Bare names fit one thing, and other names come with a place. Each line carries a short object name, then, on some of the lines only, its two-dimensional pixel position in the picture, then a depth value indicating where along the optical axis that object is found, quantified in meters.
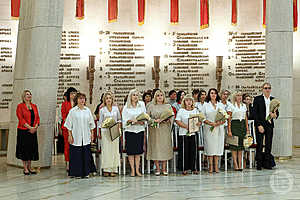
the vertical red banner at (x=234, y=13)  12.87
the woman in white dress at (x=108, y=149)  8.02
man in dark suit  8.69
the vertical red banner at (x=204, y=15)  12.73
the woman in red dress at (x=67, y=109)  8.42
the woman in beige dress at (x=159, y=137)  8.10
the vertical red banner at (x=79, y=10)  12.16
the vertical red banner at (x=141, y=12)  12.50
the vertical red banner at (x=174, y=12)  12.72
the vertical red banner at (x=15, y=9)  11.62
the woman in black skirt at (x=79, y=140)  7.91
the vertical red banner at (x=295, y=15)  12.67
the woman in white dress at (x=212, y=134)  8.33
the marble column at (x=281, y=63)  9.88
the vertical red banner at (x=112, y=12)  12.36
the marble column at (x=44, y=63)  8.88
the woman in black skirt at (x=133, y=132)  8.05
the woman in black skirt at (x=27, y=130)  8.16
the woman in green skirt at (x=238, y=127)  8.52
